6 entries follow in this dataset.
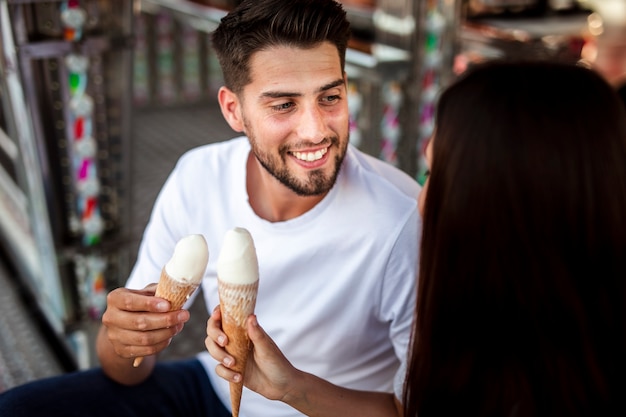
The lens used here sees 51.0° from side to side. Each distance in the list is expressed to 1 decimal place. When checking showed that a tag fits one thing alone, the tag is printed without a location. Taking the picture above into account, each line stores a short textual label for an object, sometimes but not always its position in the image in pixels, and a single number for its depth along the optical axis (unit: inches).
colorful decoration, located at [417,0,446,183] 127.0
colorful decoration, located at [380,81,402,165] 129.1
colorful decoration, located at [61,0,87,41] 80.3
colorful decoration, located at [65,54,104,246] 83.6
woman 40.6
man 55.1
